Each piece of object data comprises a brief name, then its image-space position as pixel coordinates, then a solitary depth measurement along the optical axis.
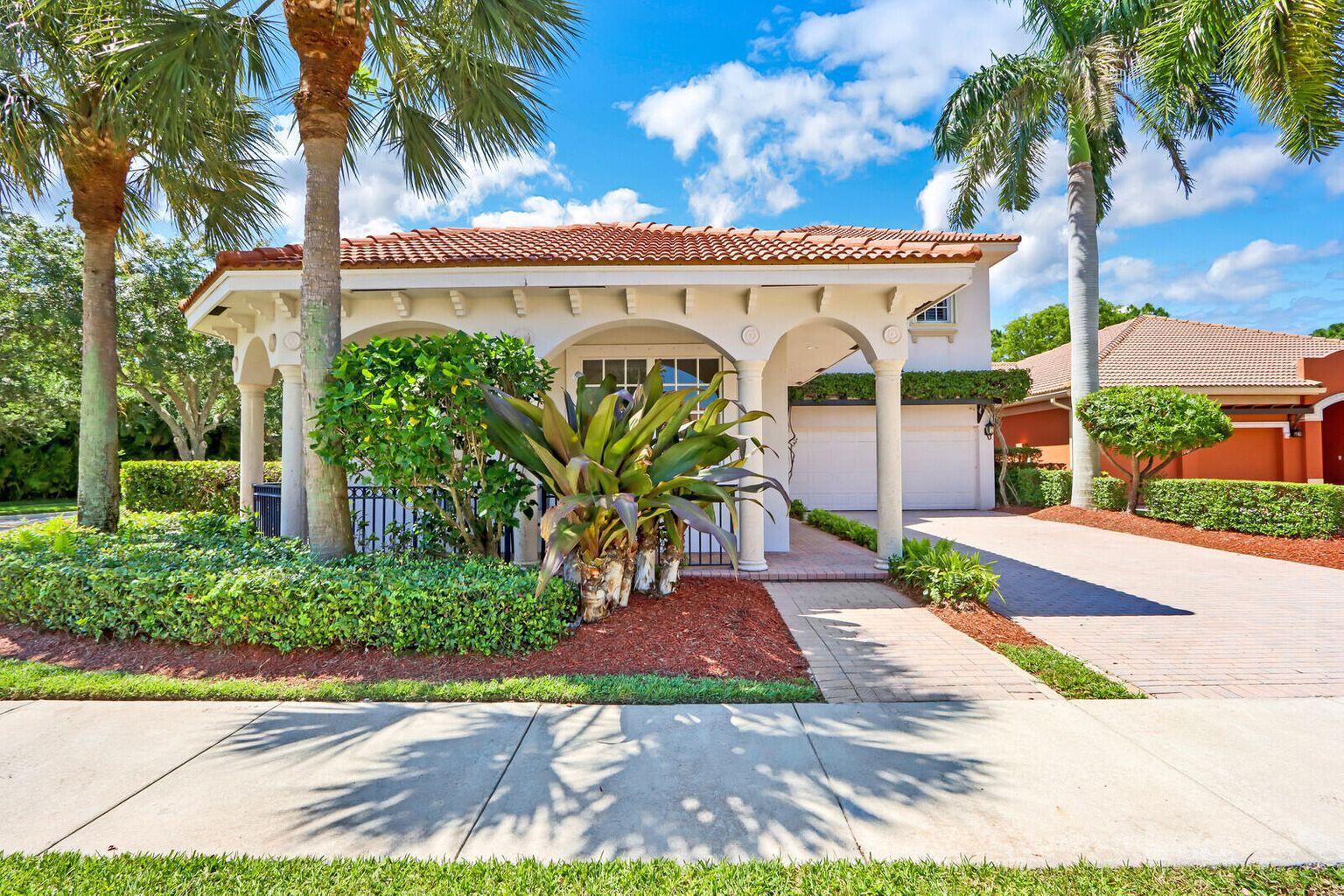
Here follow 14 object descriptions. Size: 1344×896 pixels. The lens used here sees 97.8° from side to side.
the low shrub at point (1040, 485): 15.26
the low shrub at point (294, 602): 4.62
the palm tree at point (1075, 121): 12.70
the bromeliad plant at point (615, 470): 4.92
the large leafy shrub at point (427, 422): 5.01
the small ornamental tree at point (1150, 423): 11.72
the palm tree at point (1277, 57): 8.07
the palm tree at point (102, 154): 6.03
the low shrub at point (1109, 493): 13.40
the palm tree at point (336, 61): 5.35
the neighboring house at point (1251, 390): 16.75
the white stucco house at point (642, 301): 6.72
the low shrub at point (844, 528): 9.17
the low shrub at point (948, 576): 6.08
